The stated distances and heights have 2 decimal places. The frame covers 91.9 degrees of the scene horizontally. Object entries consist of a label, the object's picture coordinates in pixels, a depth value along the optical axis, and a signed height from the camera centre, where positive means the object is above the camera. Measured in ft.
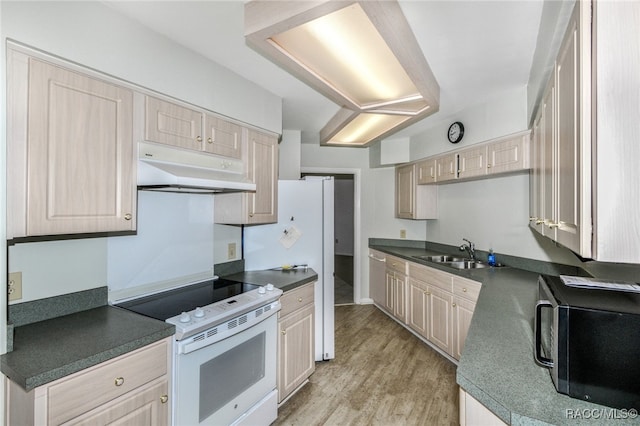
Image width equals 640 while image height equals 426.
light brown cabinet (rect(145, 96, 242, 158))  5.64 +1.74
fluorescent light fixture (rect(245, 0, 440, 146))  4.57 +3.10
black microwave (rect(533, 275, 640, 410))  2.76 -1.25
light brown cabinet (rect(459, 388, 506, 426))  3.06 -2.12
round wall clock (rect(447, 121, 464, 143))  10.06 +2.76
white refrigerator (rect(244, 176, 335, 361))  8.96 -0.75
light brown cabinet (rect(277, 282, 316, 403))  7.21 -3.09
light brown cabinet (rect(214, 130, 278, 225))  7.73 +0.51
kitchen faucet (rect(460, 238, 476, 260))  10.92 -1.21
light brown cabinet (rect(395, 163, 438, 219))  12.85 +0.70
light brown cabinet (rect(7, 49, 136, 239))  4.02 +0.90
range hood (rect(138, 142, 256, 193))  5.37 +0.85
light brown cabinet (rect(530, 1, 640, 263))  2.65 +0.74
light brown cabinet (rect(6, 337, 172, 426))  3.59 -2.33
